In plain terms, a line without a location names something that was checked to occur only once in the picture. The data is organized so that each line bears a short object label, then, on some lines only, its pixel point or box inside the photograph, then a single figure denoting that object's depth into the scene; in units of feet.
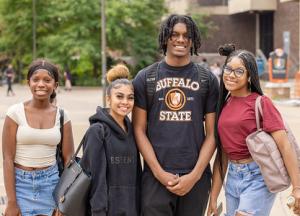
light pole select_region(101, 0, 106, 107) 61.12
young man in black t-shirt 13.47
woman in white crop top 12.94
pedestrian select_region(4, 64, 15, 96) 93.40
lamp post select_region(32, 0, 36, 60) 119.44
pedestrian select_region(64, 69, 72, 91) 106.67
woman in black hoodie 13.10
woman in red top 12.75
